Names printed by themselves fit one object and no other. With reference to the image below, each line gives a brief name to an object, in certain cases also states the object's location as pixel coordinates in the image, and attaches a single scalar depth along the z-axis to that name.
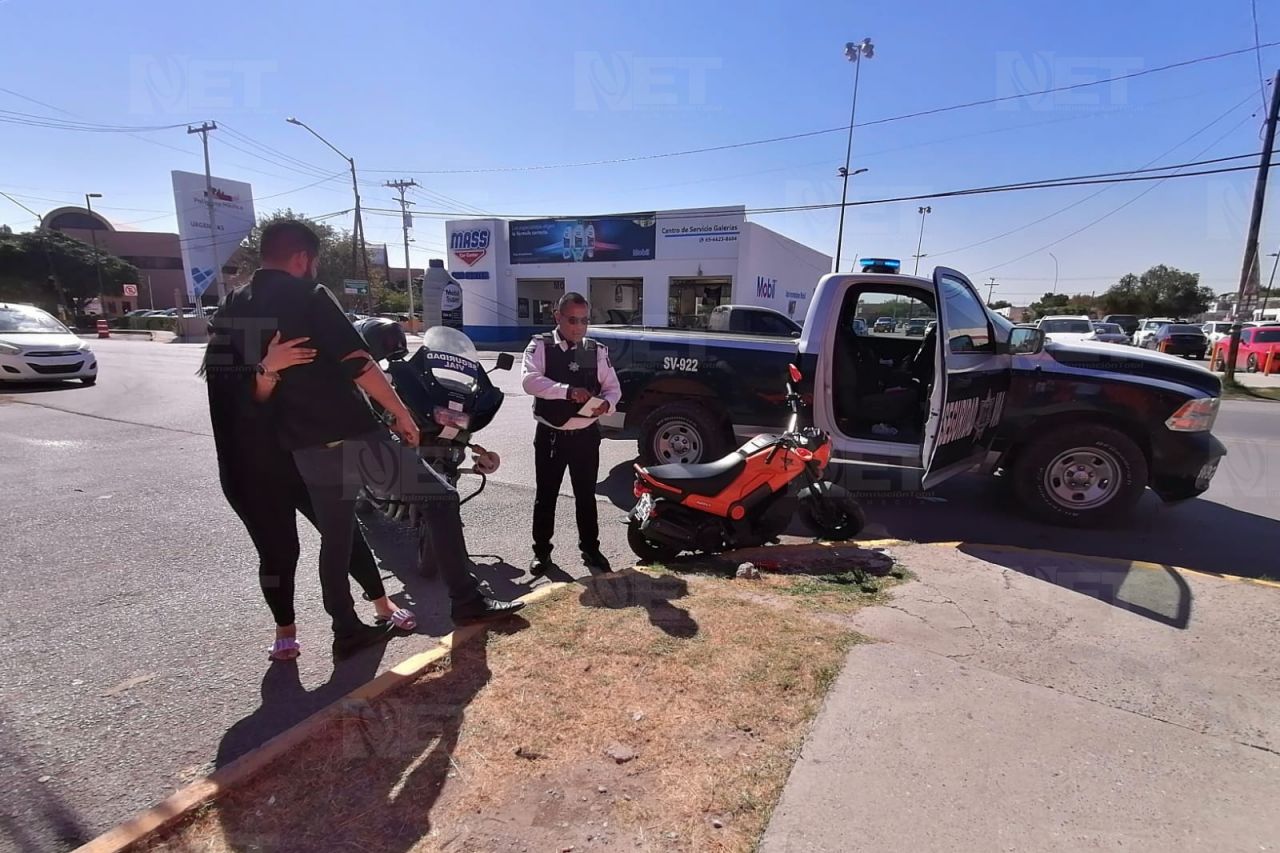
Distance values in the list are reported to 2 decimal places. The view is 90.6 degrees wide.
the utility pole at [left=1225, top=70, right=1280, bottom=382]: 14.98
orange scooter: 4.05
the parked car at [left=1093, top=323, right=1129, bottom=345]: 24.72
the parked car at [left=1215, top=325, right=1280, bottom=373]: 19.56
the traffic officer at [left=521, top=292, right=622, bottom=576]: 3.80
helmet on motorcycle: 4.32
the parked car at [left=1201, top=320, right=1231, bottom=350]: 24.17
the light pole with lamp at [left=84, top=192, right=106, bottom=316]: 47.96
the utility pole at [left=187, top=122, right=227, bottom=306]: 34.31
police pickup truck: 4.76
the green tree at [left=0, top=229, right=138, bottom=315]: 44.69
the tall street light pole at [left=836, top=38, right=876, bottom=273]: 22.11
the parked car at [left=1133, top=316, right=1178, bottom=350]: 27.94
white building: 26.89
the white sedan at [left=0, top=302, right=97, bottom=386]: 11.33
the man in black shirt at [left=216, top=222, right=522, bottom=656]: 2.56
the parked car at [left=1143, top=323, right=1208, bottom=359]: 25.41
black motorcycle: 3.99
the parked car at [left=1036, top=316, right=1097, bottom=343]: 25.81
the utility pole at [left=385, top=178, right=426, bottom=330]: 39.97
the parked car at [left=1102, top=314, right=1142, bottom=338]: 40.11
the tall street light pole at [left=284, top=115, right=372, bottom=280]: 36.24
